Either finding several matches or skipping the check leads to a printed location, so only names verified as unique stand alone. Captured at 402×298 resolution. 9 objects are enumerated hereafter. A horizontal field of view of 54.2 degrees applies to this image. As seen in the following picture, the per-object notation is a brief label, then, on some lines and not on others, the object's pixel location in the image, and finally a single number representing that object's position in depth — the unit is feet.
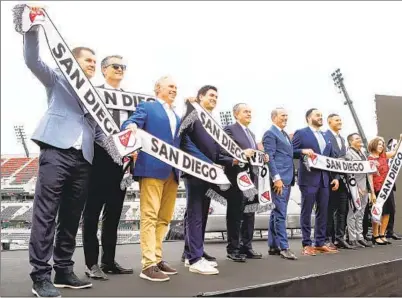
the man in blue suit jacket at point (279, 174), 10.80
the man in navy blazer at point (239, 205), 10.16
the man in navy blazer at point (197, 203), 8.39
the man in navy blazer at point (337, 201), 13.08
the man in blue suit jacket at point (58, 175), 6.26
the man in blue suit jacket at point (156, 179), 7.63
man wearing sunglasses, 7.79
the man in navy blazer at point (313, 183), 11.71
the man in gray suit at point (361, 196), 13.76
